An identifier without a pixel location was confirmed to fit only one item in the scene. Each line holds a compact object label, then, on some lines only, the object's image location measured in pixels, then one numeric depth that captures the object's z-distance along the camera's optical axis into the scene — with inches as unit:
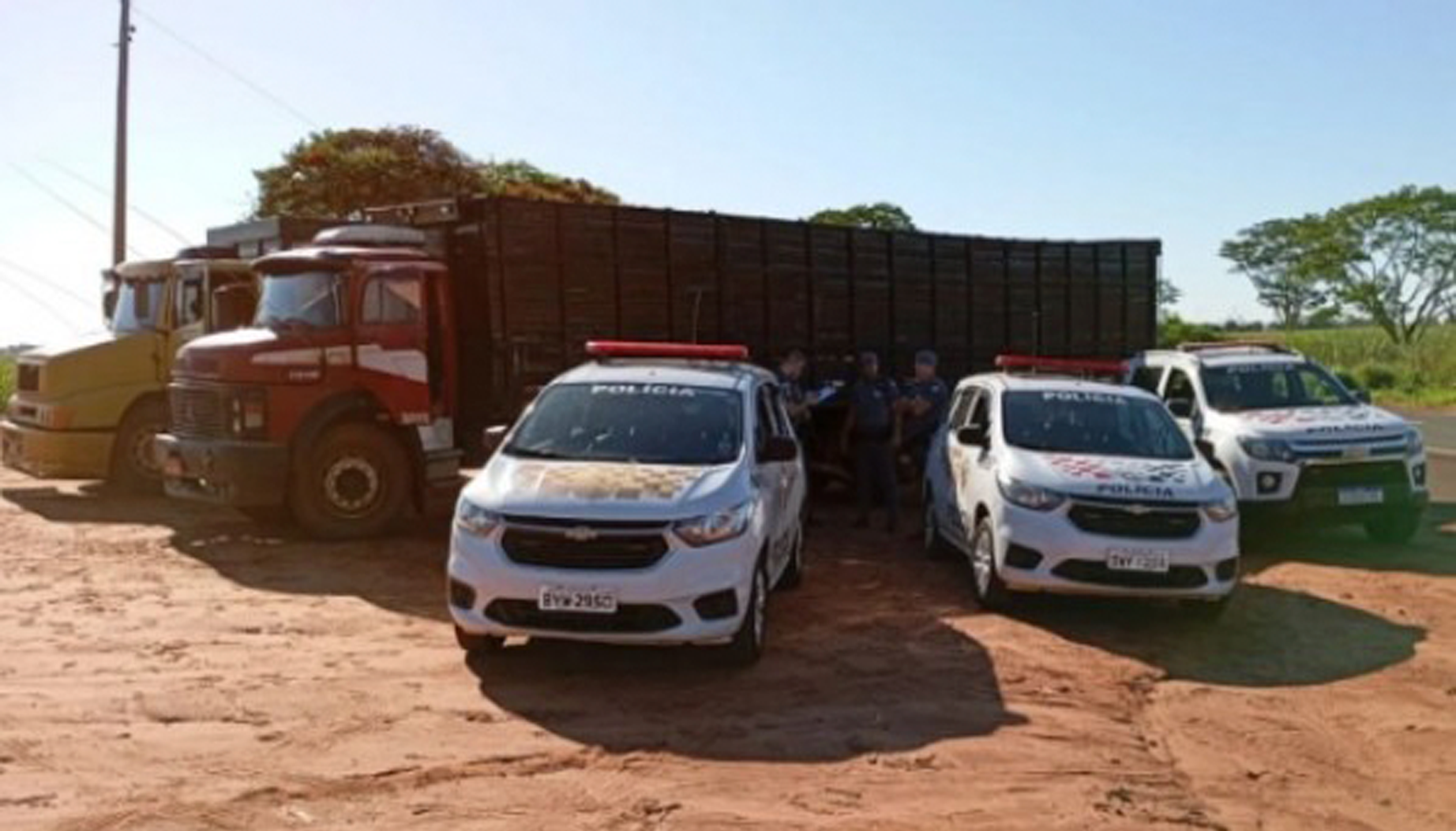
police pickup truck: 458.9
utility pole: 965.2
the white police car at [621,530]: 277.3
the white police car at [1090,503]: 340.8
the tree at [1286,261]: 2174.0
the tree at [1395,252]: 1973.4
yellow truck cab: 558.9
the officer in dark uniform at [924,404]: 536.4
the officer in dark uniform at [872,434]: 491.8
